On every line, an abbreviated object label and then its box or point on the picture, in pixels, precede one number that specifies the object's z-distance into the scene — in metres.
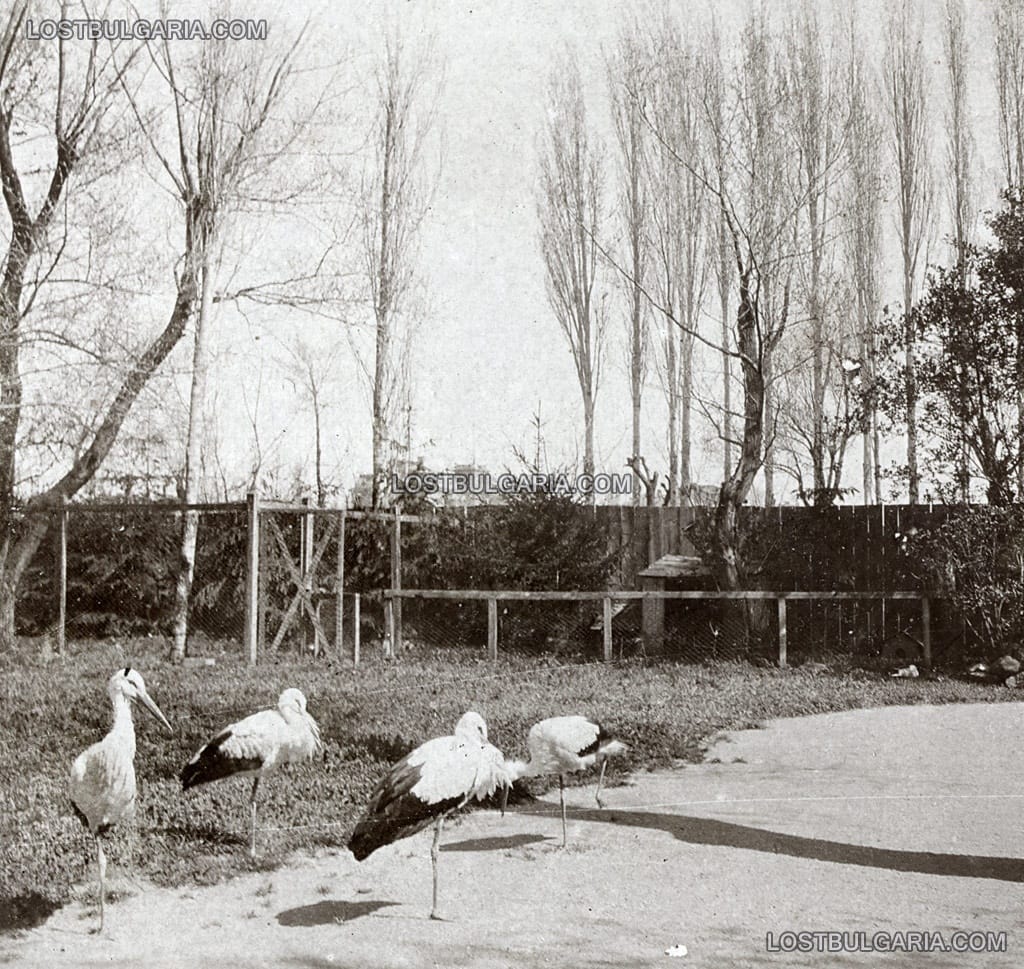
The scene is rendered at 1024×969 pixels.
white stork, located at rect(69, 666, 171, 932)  4.66
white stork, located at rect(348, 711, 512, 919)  4.86
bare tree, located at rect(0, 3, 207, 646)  12.67
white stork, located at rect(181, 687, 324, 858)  5.77
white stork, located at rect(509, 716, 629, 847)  6.25
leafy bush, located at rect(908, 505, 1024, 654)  13.45
